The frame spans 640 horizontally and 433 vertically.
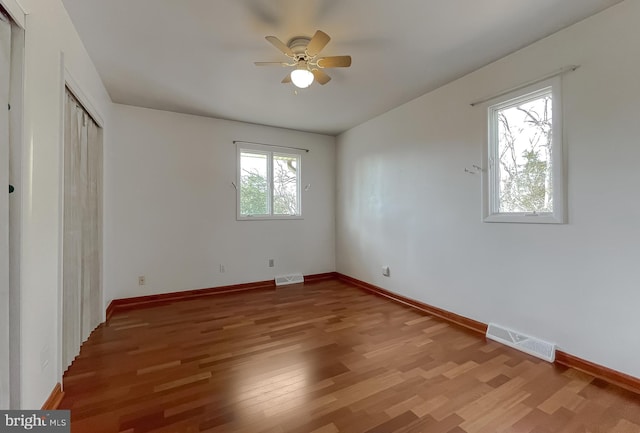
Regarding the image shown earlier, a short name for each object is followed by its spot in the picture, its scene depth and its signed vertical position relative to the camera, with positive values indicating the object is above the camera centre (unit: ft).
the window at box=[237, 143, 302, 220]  14.26 +1.99
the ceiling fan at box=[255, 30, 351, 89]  6.74 +4.31
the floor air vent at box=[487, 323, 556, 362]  7.18 -3.62
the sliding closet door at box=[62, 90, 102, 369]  6.53 -0.29
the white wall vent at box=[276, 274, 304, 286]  14.82 -3.49
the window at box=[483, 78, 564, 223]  7.22 +1.79
